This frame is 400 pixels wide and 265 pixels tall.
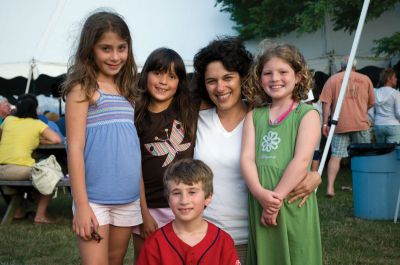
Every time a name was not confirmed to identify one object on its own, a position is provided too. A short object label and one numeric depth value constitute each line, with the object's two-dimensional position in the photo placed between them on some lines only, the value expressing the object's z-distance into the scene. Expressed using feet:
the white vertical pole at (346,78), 17.28
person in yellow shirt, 21.39
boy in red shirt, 7.80
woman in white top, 8.54
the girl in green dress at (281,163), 7.91
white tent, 33.14
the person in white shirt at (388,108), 28.48
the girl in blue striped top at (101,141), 7.93
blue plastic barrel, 20.20
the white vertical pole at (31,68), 32.32
